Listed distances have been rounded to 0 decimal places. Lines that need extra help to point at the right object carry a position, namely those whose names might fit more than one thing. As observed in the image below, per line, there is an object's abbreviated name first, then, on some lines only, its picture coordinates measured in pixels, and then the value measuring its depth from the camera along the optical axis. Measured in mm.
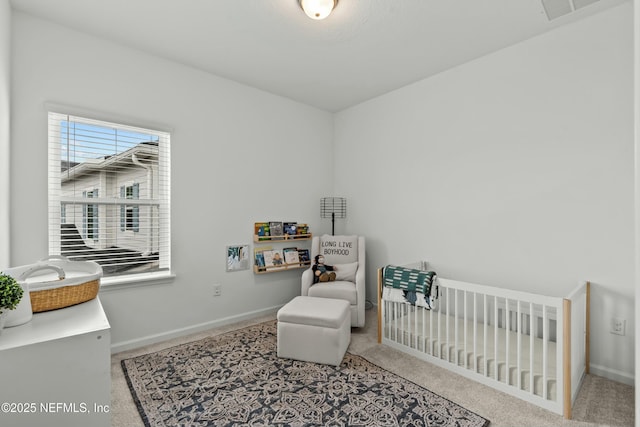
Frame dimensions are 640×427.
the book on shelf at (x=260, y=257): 3506
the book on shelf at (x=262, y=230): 3518
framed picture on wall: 3307
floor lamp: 4145
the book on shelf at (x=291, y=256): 3752
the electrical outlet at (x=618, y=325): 2145
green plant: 1117
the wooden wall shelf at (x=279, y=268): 3495
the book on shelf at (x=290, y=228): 3771
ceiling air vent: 2096
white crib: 1819
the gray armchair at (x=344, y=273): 3074
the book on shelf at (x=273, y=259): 3578
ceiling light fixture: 2006
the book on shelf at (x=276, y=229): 3641
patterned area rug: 1773
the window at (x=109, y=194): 2420
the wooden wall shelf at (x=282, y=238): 3510
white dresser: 1054
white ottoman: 2365
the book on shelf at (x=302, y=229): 3888
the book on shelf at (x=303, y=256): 3882
